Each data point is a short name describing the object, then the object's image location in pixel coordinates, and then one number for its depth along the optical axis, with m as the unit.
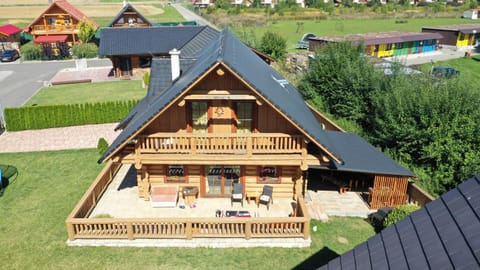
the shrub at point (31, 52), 55.00
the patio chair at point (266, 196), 17.64
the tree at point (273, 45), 43.78
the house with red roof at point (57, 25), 58.81
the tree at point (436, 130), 18.42
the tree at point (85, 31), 59.06
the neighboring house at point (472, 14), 101.31
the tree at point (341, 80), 26.84
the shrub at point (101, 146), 23.85
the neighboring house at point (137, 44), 43.41
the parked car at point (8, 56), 53.69
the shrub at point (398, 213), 15.55
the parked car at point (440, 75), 23.13
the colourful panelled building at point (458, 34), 64.12
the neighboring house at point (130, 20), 55.22
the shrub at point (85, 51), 56.59
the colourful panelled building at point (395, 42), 53.16
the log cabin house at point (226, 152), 15.48
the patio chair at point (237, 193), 17.84
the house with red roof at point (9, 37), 59.09
